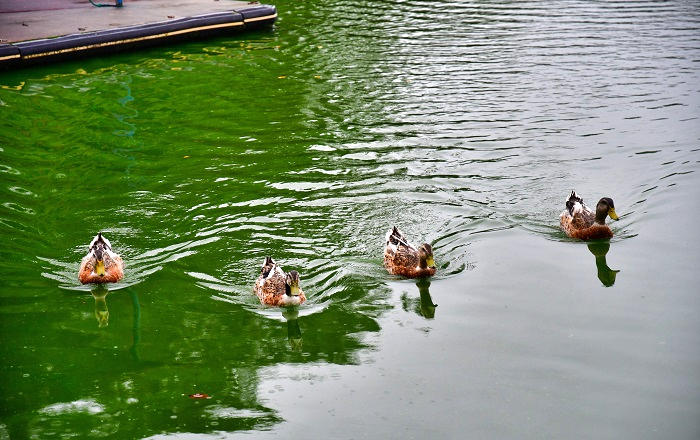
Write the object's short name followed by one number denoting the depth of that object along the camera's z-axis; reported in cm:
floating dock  1739
